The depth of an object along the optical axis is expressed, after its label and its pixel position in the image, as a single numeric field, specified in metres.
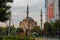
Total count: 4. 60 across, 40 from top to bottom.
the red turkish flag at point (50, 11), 63.70
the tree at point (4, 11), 15.06
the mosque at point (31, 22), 58.07
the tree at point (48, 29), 42.45
